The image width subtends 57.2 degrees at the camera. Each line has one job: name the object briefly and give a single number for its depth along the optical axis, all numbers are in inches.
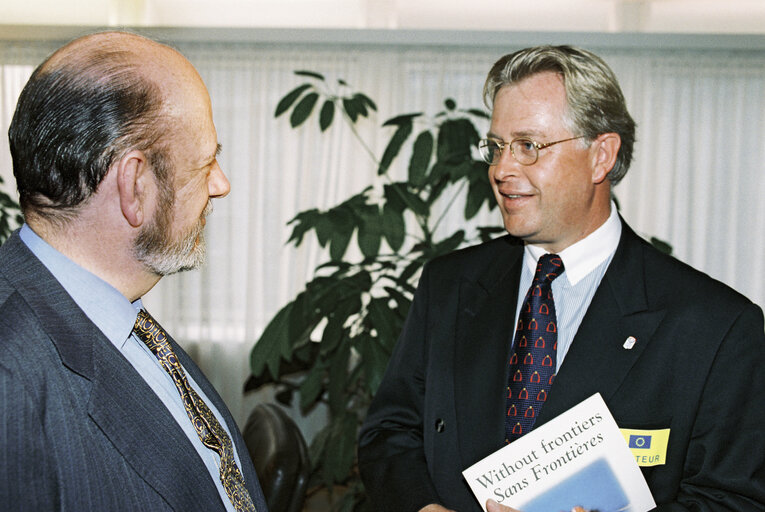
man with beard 32.5
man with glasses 51.8
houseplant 89.5
